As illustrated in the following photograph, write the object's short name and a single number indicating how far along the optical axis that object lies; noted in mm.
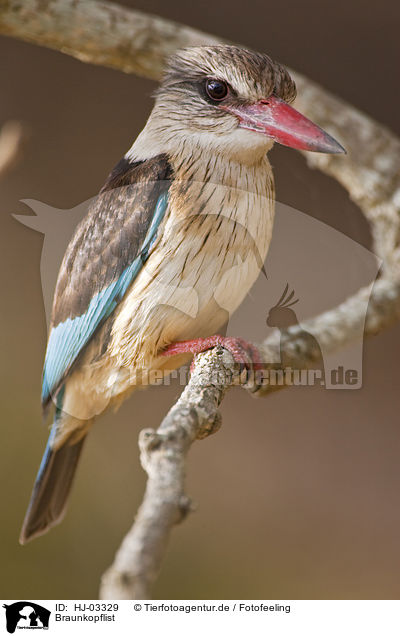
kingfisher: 3210
